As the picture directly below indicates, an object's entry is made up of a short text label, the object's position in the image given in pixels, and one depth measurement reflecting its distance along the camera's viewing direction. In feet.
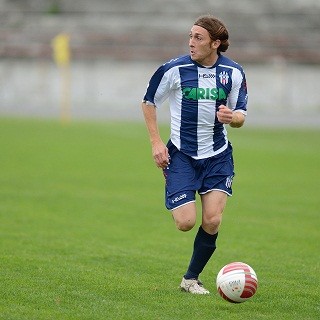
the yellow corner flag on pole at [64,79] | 252.91
